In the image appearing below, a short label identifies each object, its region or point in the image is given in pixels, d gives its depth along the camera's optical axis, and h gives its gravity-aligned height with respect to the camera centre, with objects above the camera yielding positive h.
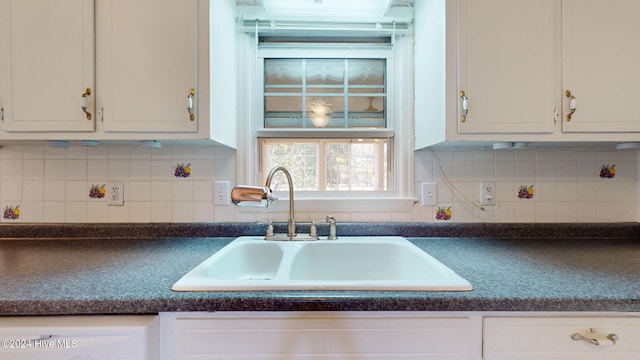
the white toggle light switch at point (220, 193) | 1.42 -0.06
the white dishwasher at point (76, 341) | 0.71 -0.39
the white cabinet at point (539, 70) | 1.09 +0.42
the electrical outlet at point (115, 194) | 1.40 -0.06
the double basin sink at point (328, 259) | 1.14 -0.32
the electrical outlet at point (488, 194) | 1.44 -0.06
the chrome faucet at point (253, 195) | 1.07 -0.05
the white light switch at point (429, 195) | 1.44 -0.07
